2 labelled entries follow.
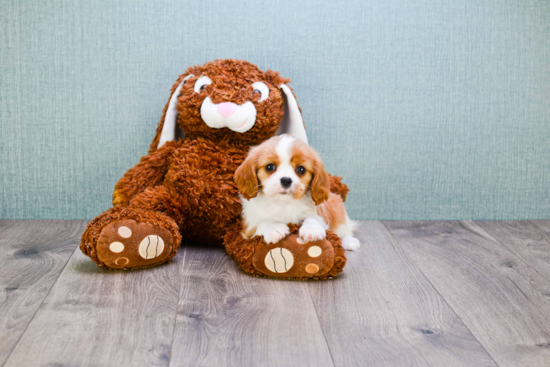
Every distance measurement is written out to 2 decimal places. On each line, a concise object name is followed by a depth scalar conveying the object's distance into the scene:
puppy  1.34
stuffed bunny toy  1.50
